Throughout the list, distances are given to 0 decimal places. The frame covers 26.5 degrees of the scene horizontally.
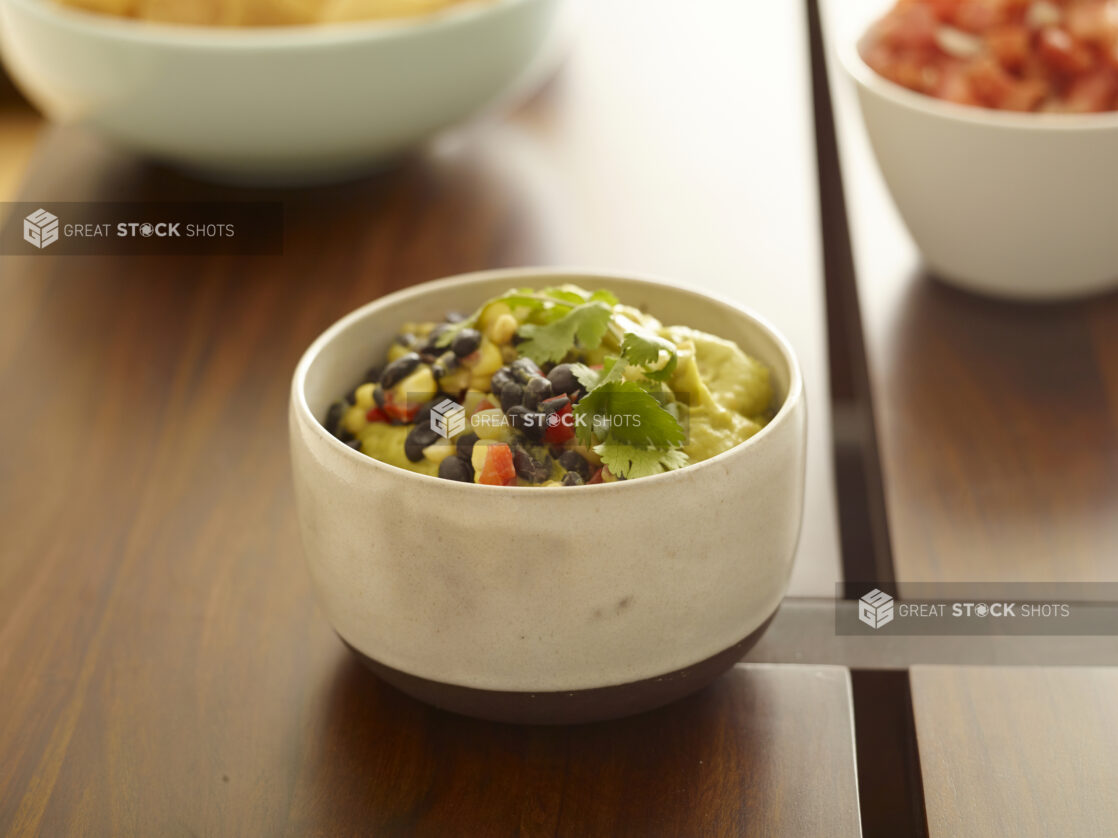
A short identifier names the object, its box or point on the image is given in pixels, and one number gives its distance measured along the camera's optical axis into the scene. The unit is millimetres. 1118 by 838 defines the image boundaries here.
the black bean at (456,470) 548
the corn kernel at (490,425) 558
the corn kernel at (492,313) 587
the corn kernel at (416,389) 575
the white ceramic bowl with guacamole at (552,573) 525
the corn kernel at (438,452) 561
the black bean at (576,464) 550
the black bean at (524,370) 564
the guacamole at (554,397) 549
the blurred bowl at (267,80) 752
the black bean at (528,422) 551
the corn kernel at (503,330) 580
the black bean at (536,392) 558
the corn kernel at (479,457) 547
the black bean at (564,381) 563
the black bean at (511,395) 560
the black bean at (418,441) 563
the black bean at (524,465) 548
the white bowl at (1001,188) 680
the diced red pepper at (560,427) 553
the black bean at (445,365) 578
